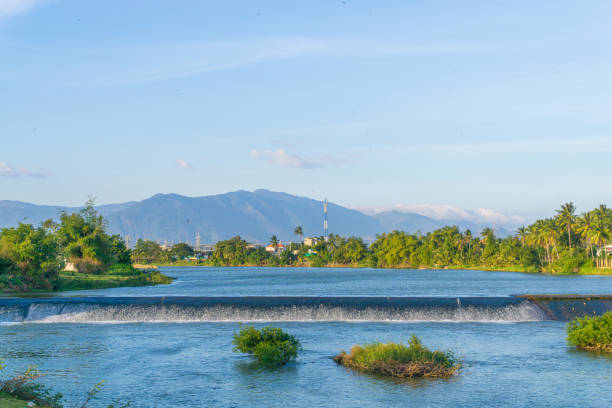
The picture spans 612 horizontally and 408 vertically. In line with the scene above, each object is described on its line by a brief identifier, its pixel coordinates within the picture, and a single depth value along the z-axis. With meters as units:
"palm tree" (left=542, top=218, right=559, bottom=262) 126.38
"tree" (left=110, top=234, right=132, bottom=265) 101.93
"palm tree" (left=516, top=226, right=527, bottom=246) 146.12
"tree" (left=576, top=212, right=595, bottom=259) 119.00
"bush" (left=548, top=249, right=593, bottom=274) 116.19
